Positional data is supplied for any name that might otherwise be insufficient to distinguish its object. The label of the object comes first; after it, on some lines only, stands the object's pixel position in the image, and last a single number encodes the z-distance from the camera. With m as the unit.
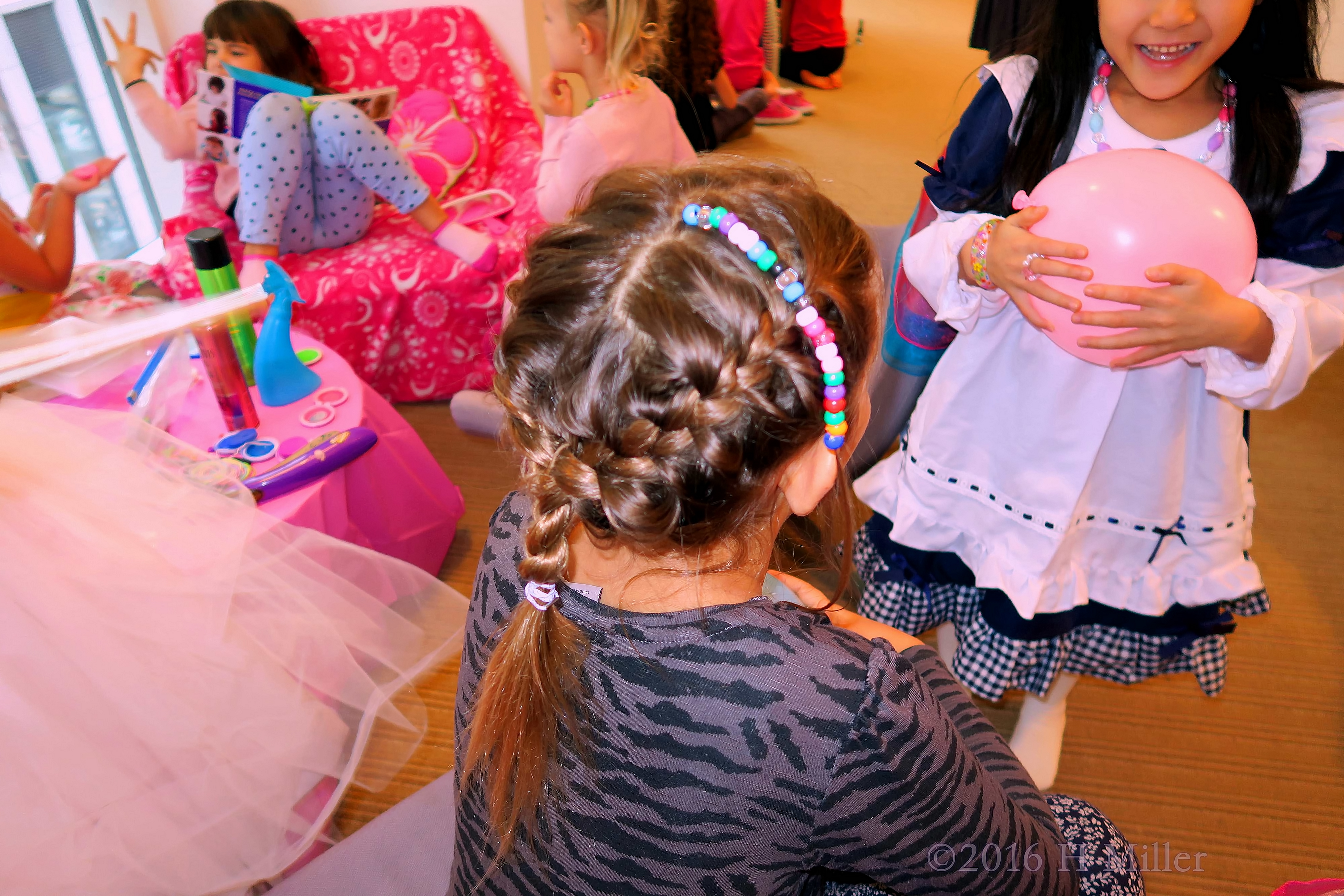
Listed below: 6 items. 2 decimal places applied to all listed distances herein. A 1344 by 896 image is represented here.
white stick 1.25
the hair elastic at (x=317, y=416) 1.54
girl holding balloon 0.90
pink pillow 2.57
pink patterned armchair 2.22
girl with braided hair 0.57
